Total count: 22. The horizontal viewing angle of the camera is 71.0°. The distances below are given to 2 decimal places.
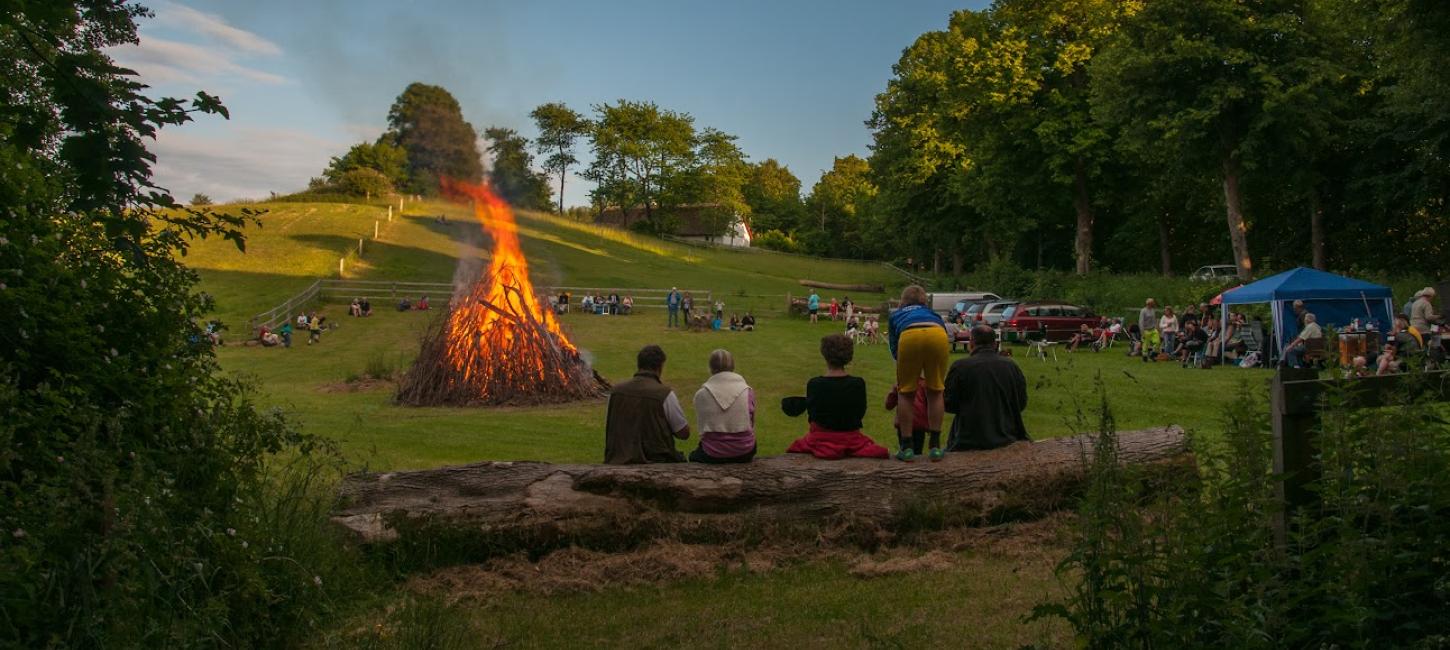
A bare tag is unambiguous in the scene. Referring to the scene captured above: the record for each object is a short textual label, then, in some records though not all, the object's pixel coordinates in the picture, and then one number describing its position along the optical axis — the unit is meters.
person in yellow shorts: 8.62
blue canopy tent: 22.05
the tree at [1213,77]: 31.92
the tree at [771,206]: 119.75
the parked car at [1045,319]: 33.59
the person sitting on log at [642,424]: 8.47
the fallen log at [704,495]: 7.20
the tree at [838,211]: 95.62
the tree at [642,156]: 85.12
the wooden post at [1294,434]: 4.25
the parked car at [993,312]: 35.50
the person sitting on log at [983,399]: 8.45
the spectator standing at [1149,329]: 26.36
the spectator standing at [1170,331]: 25.95
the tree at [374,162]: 25.89
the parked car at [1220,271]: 45.51
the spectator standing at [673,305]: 39.62
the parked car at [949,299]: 44.81
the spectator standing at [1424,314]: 18.80
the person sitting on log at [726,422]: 8.16
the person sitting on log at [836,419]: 8.16
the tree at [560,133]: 53.88
